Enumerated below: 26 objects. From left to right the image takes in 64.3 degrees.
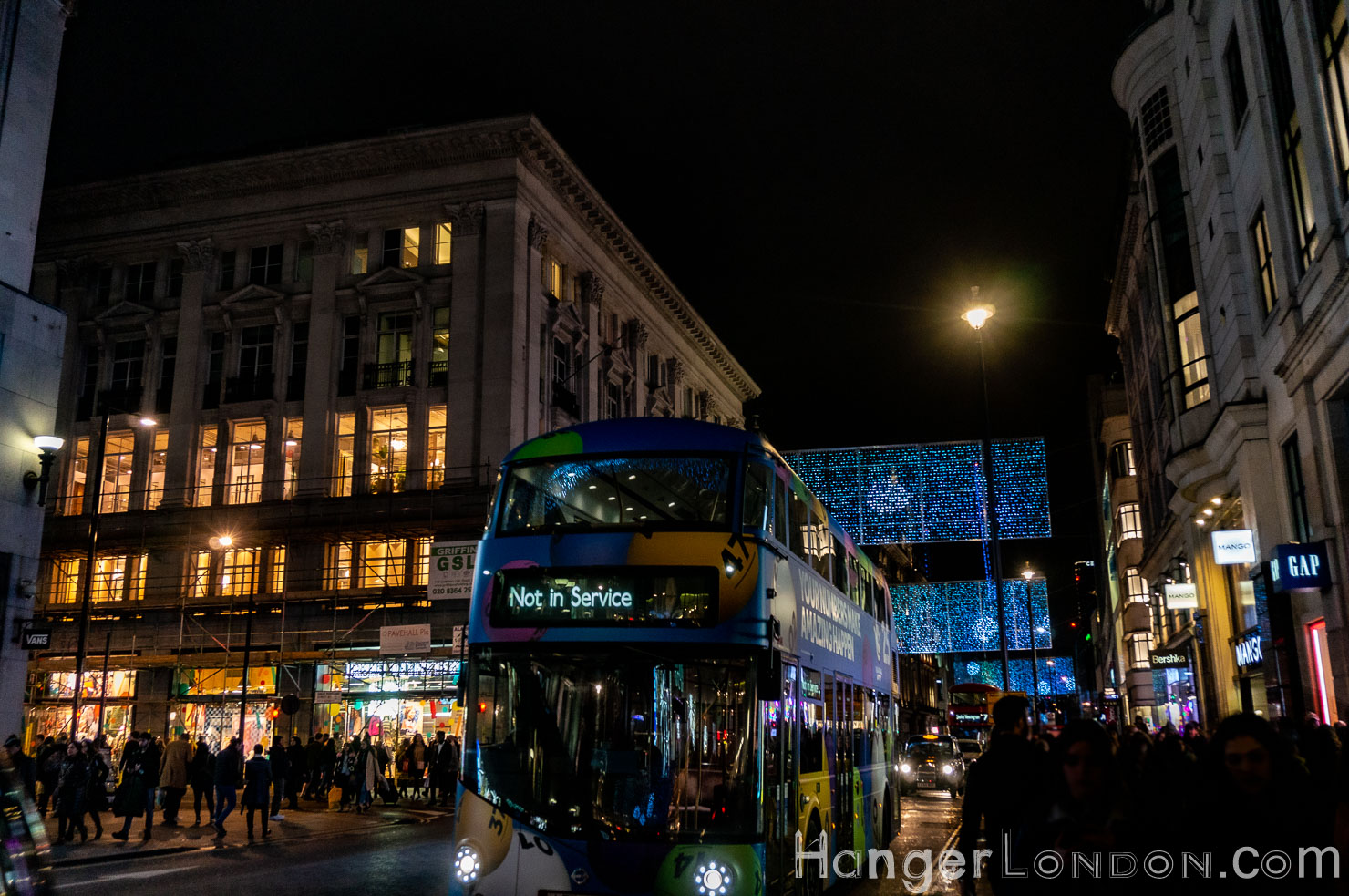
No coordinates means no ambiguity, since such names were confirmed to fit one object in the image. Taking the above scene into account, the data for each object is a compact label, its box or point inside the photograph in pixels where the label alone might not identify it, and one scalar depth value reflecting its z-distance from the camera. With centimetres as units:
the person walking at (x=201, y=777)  2252
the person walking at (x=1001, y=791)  635
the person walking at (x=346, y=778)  2648
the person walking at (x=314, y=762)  2730
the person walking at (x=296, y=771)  2630
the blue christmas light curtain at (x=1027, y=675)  9594
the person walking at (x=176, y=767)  2022
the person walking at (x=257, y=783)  1892
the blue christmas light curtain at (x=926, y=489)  3353
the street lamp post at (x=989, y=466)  2358
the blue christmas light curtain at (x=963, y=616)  4697
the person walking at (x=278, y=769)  2217
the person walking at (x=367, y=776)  2542
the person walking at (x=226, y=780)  1873
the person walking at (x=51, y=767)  1992
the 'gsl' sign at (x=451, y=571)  2814
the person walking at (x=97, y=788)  1933
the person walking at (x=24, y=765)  1773
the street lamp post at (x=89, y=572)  2417
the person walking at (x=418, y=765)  2902
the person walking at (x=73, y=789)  1828
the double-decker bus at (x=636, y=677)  830
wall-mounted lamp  2227
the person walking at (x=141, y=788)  1892
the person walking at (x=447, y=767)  2732
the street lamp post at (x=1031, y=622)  3945
